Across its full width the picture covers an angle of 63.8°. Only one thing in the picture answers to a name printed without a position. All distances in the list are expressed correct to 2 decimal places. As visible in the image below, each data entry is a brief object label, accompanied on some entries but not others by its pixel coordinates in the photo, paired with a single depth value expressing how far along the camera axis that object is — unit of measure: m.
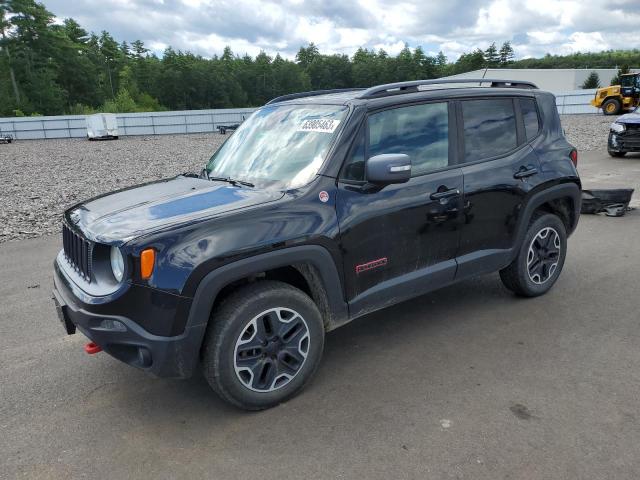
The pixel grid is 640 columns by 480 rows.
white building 69.00
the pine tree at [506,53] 118.19
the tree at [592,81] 66.88
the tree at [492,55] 106.44
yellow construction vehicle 31.66
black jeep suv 2.84
